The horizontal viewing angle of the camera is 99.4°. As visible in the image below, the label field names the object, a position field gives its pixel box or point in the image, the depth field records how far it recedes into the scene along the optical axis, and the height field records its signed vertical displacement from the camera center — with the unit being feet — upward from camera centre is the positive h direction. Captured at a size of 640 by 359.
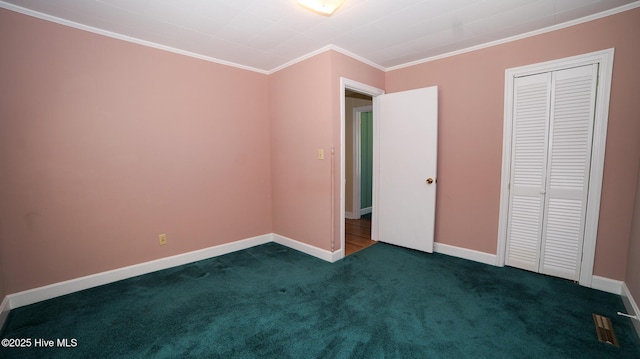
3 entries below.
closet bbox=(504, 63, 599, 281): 8.09 -0.56
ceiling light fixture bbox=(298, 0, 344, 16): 6.13 +3.38
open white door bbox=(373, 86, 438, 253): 10.68 -0.61
